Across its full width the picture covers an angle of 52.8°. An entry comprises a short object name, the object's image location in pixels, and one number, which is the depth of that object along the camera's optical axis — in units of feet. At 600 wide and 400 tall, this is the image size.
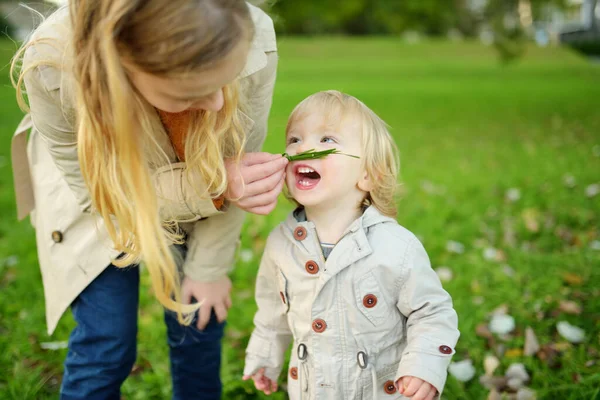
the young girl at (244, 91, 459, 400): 4.98
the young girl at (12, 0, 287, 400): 4.03
